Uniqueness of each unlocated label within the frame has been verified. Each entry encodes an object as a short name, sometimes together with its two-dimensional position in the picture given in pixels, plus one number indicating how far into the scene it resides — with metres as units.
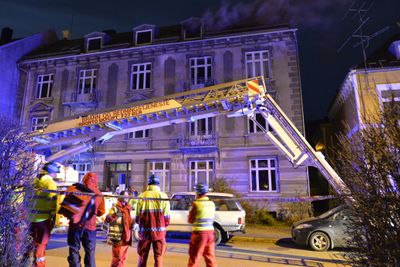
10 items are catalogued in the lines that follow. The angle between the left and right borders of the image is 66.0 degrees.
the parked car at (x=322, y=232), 9.82
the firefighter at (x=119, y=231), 6.16
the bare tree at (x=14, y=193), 4.20
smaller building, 16.81
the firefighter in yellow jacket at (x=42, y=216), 5.49
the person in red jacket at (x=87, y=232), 5.35
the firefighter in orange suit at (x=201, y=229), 5.81
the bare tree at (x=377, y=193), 3.71
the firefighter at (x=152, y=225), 5.79
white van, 10.88
